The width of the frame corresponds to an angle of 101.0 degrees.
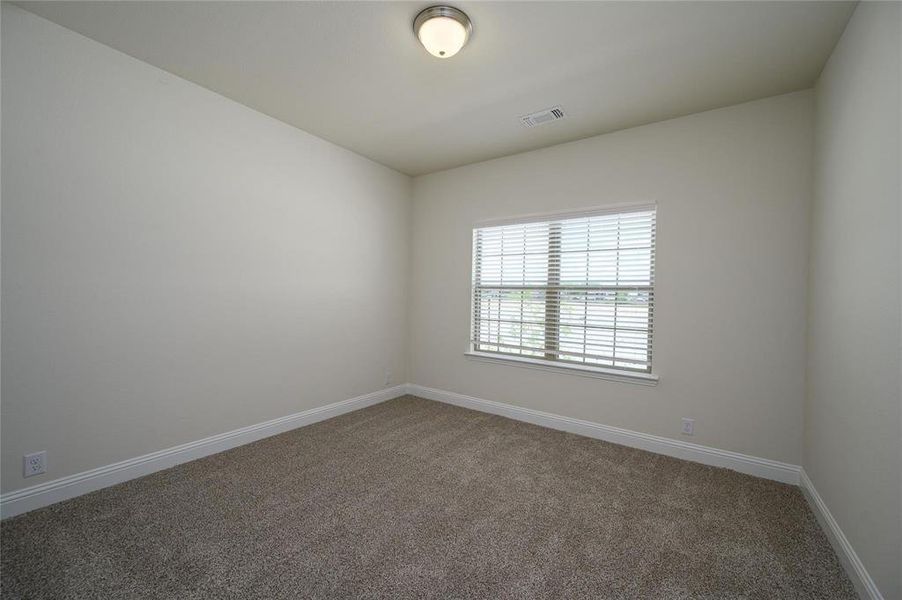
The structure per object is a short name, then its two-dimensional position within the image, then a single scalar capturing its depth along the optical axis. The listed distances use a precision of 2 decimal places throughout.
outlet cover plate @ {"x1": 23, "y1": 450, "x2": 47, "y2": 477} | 2.01
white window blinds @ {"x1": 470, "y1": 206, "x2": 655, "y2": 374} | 3.13
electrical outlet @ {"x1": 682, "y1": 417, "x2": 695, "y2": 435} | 2.84
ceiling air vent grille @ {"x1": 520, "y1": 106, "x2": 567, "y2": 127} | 2.89
